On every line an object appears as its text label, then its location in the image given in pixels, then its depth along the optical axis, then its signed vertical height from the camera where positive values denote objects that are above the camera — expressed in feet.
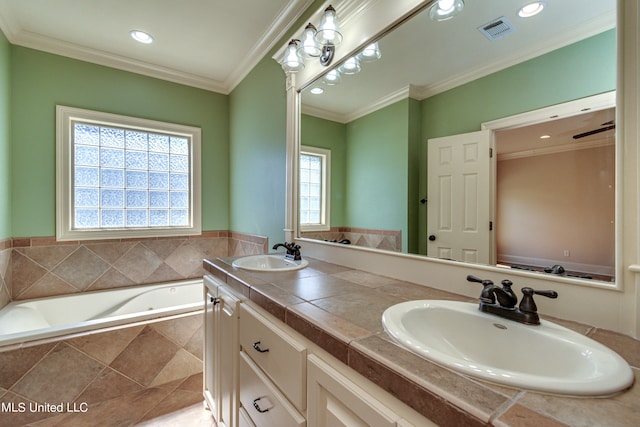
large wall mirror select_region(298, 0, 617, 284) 2.54 +0.89
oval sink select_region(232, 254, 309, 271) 5.32 -1.02
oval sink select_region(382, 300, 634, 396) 1.52 -0.99
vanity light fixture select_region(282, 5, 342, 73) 4.97 +3.34
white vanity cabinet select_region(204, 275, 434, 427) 1.90 -1.60
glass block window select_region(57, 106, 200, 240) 8.07 +1.14
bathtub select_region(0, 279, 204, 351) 5.50 -2.56
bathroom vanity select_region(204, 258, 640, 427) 1.40 -1.05
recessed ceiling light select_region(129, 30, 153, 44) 7.21 +4.72
